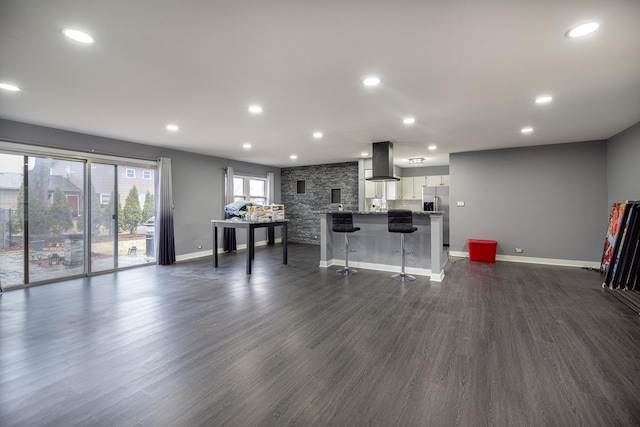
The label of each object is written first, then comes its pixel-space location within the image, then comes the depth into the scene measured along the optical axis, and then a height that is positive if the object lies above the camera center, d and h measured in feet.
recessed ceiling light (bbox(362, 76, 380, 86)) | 9.46 +4.51
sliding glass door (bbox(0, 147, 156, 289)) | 14.35 -0.15
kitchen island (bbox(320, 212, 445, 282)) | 15.74 -2.06
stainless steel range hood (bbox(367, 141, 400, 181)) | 19.34 +3.56
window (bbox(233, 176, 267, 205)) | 27.42 +2.50
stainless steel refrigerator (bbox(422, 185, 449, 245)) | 27.77 +1.22
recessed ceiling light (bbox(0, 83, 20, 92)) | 9.83 +4.55
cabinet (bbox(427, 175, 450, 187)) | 29.78 +3.41
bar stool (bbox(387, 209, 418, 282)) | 15.31 -0.57
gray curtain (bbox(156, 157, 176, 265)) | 20.08 -0.06
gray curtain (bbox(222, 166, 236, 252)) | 25.43 -1.54
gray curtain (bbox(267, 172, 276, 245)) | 30.22 +1.96
